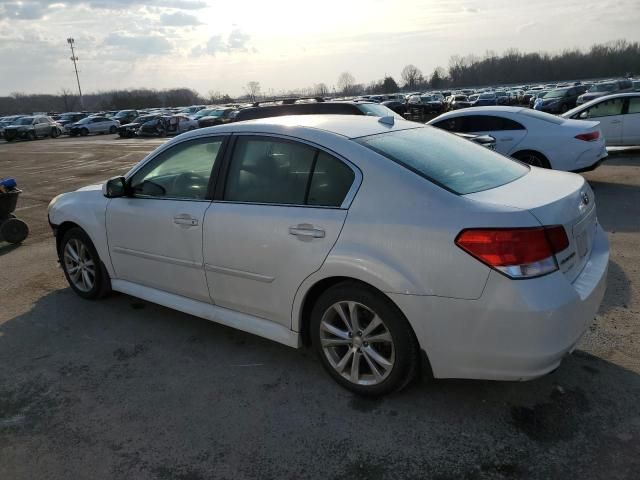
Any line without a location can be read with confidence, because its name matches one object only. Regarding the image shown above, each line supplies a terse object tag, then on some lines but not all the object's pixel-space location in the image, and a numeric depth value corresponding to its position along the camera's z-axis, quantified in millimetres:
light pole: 90875
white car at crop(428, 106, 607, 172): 8734
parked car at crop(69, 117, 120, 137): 41125
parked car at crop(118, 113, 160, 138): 34625
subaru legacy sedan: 2570
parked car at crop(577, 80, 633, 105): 28452
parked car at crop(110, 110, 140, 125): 43906
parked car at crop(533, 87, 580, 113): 29891
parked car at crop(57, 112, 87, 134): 46338
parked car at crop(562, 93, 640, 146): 12297
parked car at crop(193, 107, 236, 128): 31047
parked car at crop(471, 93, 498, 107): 38362
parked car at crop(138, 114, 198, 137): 33781
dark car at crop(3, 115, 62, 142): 38375
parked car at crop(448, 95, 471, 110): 39438
